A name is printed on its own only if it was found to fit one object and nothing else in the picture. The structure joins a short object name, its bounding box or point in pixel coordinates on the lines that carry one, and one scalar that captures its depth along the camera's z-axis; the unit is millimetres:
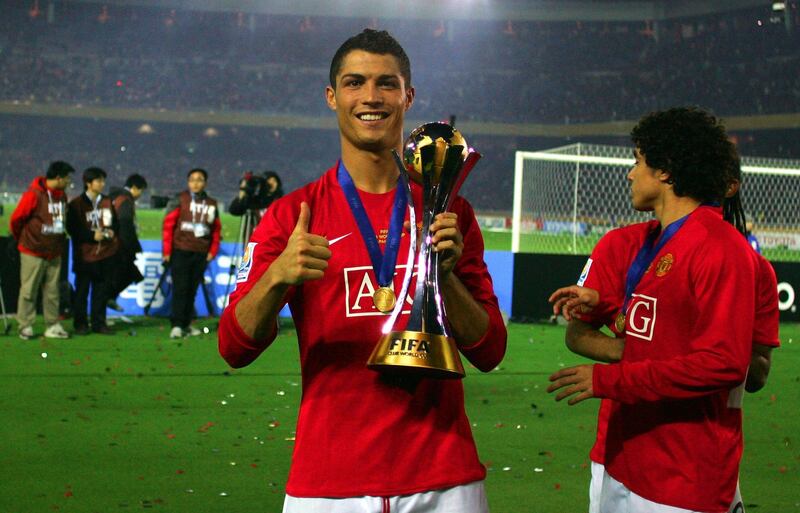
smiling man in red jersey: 2338
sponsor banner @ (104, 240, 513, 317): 13336
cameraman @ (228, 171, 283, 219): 11672
